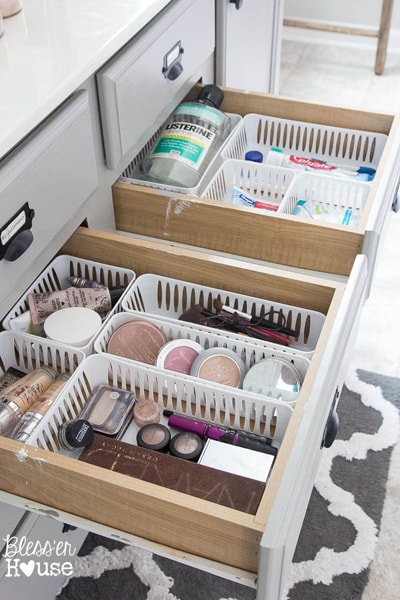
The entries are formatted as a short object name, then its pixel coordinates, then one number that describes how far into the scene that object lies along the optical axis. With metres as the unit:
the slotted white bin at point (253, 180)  1.21
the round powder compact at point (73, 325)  0.93
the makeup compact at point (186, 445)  0.84
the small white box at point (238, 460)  0.82
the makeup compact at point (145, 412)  0.89
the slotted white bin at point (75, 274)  1.04
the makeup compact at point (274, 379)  0.88
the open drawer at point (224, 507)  0.66
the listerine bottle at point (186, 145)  1.18
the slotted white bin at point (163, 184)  1.13
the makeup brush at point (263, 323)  0.98
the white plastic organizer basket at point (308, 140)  1.30
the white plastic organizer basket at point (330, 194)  1.17
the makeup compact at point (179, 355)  0.93
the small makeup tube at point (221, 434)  0.84
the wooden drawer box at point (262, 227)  1.01
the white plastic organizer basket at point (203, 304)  0.97
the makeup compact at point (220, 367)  0.91
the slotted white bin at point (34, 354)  0.92
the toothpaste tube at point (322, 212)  1.17
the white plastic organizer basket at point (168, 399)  0.84
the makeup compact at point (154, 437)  0.85
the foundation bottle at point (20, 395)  0.85
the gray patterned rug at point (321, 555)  1.15
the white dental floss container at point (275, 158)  1.30
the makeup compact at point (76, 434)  0.82
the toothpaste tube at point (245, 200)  1.18
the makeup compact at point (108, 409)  0.87
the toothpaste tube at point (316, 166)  1.26
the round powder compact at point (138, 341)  0.94
